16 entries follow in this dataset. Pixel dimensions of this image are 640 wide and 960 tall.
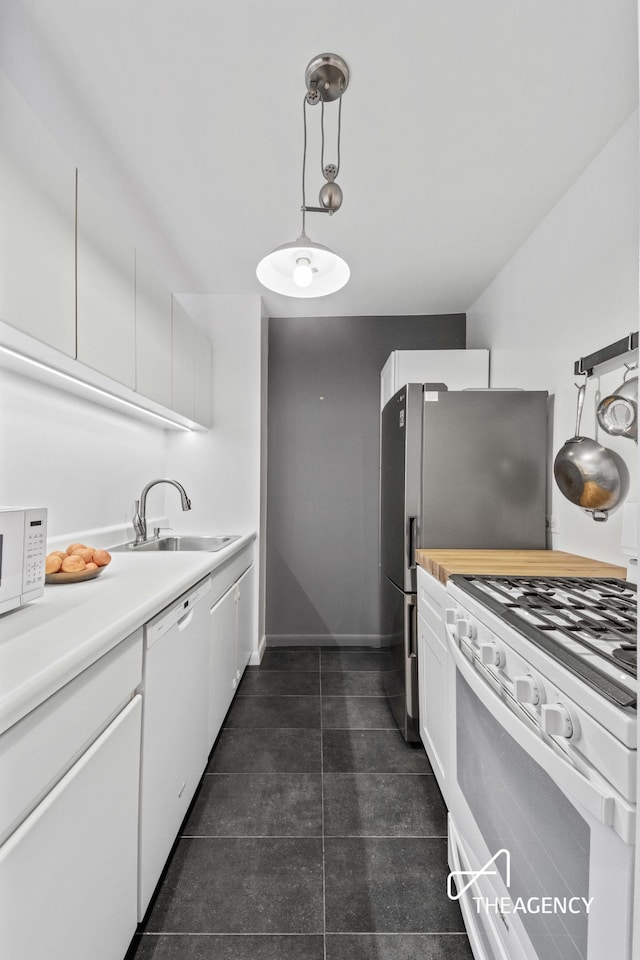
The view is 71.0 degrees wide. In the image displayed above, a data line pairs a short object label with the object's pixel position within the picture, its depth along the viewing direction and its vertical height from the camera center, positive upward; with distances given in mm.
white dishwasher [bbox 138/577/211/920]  1205 -735
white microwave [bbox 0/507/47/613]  1010 -158
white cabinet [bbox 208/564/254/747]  1968 -796
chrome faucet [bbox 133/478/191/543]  2512 -174
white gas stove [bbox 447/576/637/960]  620 -480
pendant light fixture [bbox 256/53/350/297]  1349 +708
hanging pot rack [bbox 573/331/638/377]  1507 +505
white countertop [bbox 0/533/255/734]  737 -310
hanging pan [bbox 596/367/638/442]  1538 +290
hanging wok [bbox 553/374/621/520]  1667 +70
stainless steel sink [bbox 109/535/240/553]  2640 -334
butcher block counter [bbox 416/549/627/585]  1573 -275
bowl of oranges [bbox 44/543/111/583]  1409 -248
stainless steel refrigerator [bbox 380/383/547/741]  2158 +105
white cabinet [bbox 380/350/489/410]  2926 +809
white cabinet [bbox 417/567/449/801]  1633 -731
